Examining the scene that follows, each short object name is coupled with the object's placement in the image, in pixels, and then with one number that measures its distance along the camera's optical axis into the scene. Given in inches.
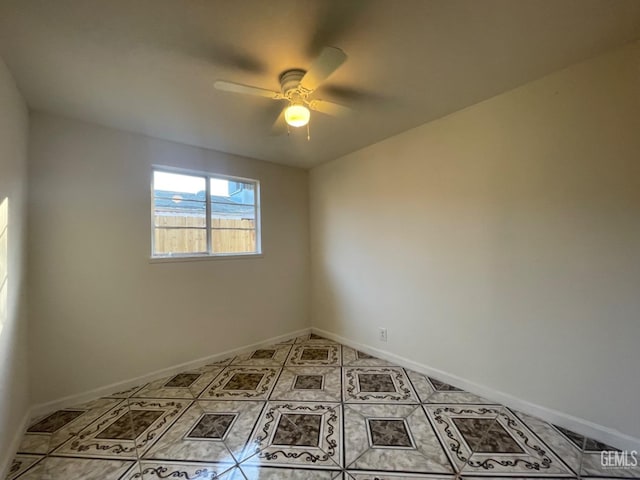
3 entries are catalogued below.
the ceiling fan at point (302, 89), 53.1
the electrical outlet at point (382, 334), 114.7
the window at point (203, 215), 108.0
